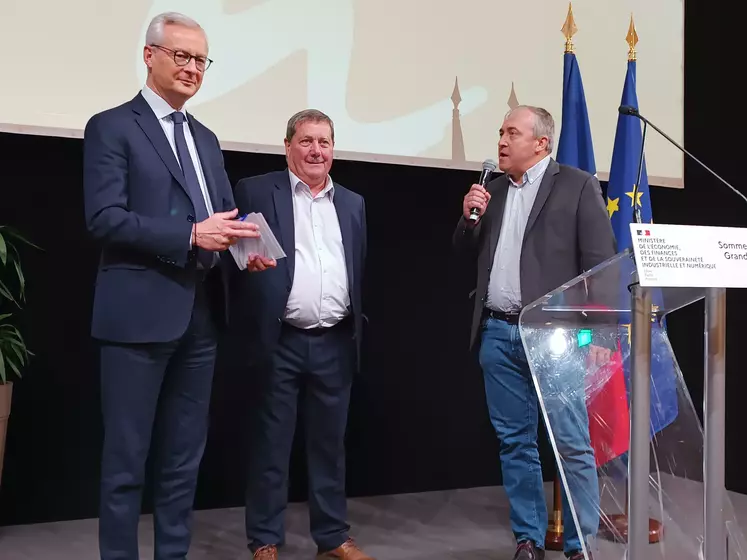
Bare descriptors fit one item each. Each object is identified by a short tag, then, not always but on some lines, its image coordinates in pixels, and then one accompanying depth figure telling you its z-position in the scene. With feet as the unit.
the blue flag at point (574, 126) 11.10
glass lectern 5.38
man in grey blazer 8.59
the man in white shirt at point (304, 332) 8.80
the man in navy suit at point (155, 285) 6.84
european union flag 11.24
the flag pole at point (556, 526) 9.77
